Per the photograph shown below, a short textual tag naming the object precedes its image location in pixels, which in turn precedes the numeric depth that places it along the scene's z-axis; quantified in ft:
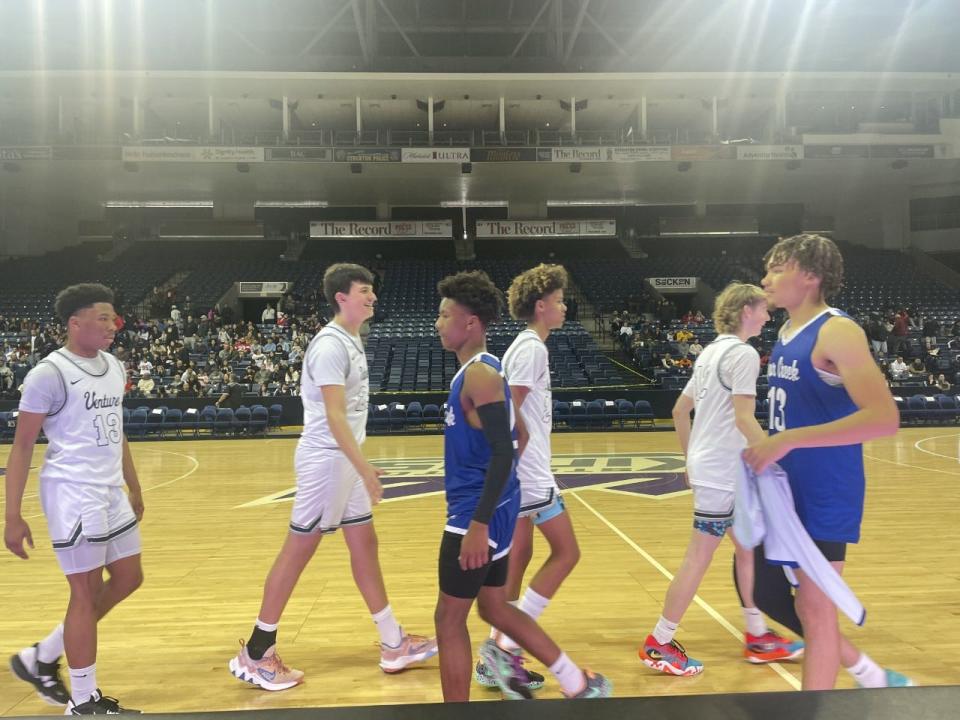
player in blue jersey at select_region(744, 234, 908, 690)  6.40
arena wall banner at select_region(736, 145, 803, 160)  71.97
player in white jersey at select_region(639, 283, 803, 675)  9.96
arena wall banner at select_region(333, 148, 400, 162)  71.10
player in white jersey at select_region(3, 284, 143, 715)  8.65
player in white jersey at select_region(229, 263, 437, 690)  9.71
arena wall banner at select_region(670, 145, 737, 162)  72.13
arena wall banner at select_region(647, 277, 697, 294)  83.46
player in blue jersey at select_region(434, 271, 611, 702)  7.16
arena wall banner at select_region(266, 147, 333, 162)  70.74
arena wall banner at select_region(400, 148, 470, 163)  71.97
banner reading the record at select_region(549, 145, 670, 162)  71.77
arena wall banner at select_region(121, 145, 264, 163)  69.62
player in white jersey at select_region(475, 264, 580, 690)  9.94
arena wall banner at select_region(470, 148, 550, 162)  71.92
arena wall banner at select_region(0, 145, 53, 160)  69.56
